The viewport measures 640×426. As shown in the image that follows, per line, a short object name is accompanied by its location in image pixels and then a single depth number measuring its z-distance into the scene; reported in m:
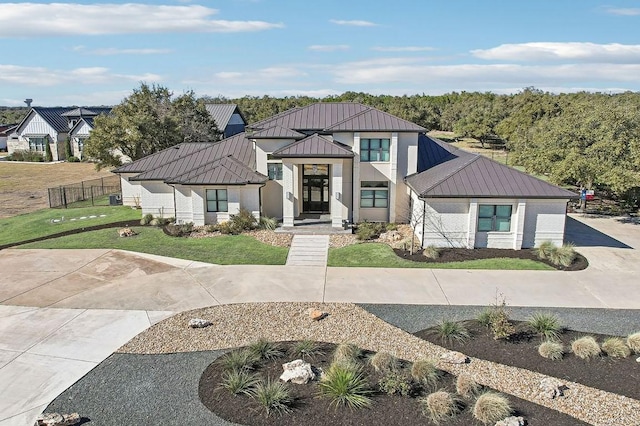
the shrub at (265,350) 12.04
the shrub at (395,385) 10.48
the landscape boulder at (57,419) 9.43
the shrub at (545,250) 20.05
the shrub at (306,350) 12.20
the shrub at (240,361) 11.45
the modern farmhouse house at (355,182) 21.05
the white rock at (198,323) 13.83
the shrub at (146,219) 25.98
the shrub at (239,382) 10.62
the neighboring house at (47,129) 61.19
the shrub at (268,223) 24.08
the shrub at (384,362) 11.38
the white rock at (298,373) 10.95
